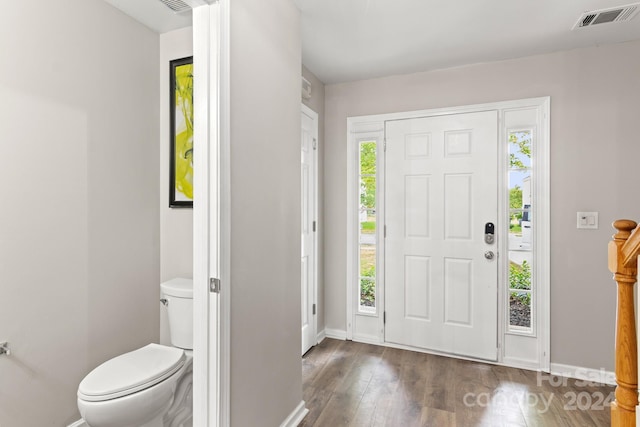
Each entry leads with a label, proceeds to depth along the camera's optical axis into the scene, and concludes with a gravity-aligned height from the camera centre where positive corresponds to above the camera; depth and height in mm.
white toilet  1518 -806
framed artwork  2377 +540
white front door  2816 -190
